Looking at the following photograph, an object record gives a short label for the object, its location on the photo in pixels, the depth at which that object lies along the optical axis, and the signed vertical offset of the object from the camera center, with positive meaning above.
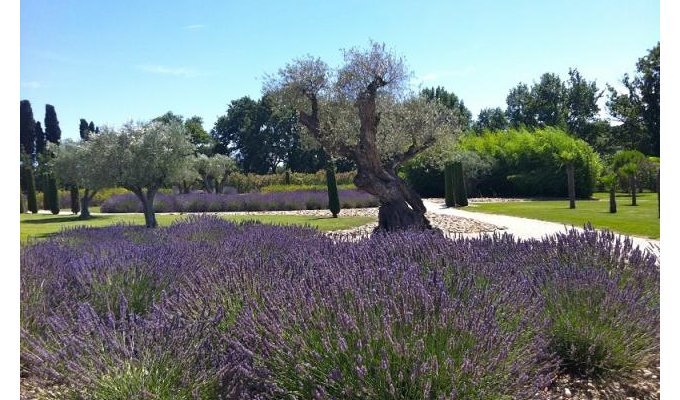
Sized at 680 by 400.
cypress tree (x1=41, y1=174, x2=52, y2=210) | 27.40 +0.33
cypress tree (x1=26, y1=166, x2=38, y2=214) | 28.28 +0.35
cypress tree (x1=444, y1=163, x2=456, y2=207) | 25.02 +0.29
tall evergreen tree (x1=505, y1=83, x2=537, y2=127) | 50.85 +7.86
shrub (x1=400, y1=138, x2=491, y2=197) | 30.31 +1.11
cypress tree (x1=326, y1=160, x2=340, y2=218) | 20.39 -0.03
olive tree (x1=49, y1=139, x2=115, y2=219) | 16.42 +1.04
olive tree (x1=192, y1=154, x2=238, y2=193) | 36.00 +1.75
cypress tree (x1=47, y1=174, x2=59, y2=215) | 26.83 +0.22
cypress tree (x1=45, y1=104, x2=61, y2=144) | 41.66 +5.43
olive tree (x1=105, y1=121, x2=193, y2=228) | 16.22 +1.21
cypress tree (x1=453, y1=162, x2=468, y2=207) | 24.86 +0.23
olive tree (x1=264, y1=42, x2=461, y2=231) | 13.09 +2.02
